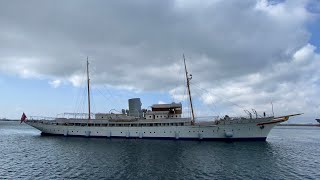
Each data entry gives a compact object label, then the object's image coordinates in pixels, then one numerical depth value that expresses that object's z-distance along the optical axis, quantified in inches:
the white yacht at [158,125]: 1943.6
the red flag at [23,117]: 2570.8
